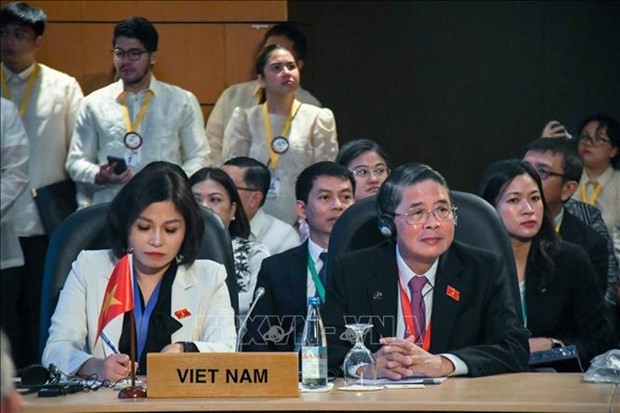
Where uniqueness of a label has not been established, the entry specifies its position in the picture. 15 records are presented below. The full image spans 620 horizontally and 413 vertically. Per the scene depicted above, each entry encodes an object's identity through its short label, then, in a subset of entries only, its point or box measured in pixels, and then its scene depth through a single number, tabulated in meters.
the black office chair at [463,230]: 8.63
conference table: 6.61
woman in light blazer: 8.18
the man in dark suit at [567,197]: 11.15
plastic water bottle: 7.30
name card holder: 6.96
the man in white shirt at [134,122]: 12.77
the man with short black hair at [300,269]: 8.18
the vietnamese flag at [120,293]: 7.47
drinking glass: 7.45
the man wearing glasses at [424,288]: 8.12
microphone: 8.06
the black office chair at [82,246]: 8.39
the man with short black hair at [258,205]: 11.96
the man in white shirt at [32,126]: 13.08
